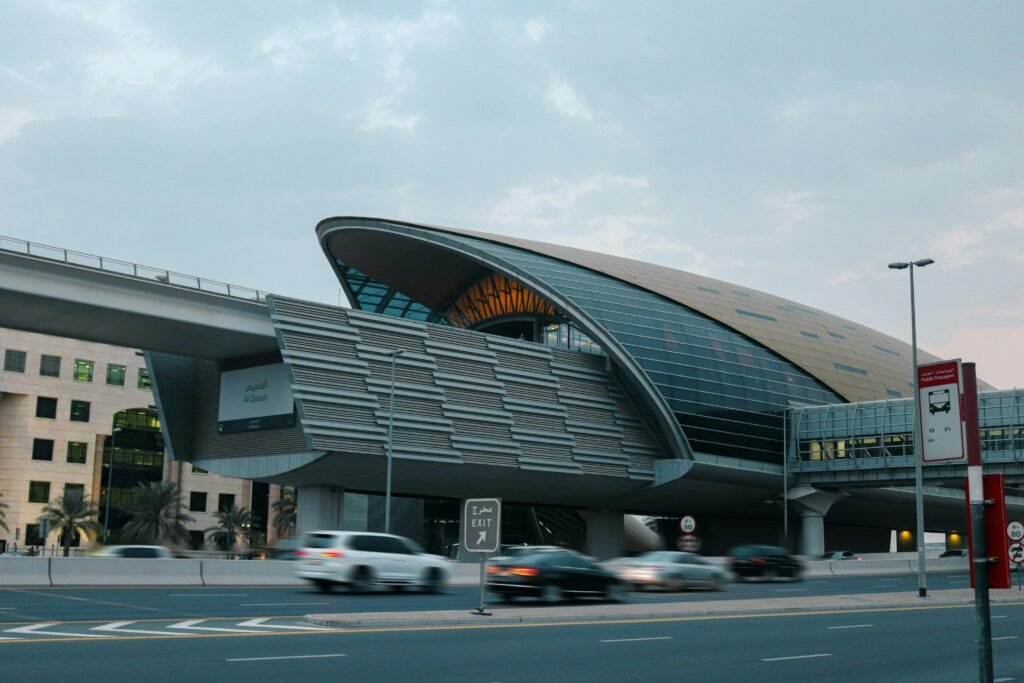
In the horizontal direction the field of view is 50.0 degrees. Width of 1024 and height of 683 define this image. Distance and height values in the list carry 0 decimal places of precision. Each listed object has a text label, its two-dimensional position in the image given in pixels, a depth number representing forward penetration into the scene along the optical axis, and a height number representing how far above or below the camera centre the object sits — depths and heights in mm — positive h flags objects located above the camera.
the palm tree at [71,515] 85750 -1190
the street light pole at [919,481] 35738 +1241
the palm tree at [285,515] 98188 -966
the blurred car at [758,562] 46812 -2047
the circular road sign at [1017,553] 35084 -1116
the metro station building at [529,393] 56688 +6987
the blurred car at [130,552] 38500 -1788
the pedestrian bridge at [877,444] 70750 +4928
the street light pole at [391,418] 50709 +4363
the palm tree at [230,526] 96894 -2063
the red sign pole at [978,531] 7074 -85
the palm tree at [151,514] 85188 -1035
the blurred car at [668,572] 37016 -2010
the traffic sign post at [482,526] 21812 -358
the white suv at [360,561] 31016 -1570
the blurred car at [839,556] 69750 -2581
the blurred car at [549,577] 27219 -1686
